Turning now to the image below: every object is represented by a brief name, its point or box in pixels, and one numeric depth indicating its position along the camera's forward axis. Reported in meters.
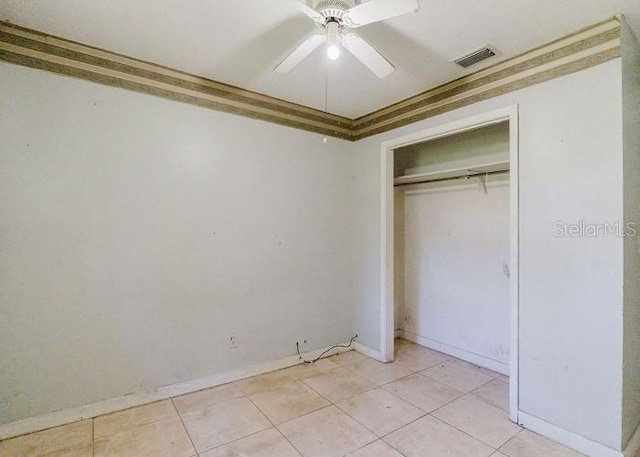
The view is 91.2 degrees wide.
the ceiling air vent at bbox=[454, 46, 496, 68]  2.25
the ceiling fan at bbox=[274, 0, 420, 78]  1.50
